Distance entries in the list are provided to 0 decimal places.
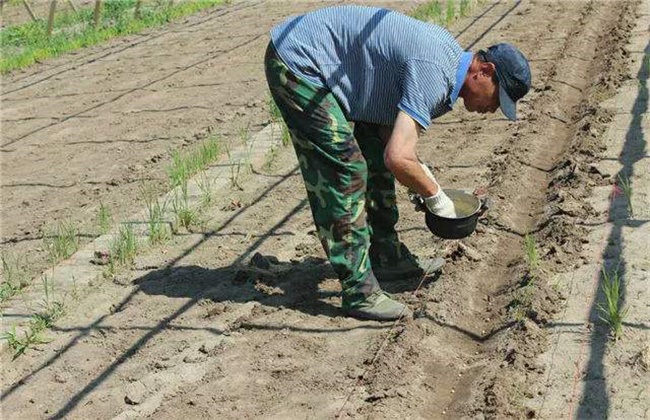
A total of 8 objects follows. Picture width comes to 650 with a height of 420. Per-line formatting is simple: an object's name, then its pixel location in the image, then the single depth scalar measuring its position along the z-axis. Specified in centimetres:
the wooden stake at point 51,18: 1323
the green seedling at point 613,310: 347
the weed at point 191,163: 579
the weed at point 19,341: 390
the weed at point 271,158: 614
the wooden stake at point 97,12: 1384
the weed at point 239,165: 580
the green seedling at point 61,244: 490
